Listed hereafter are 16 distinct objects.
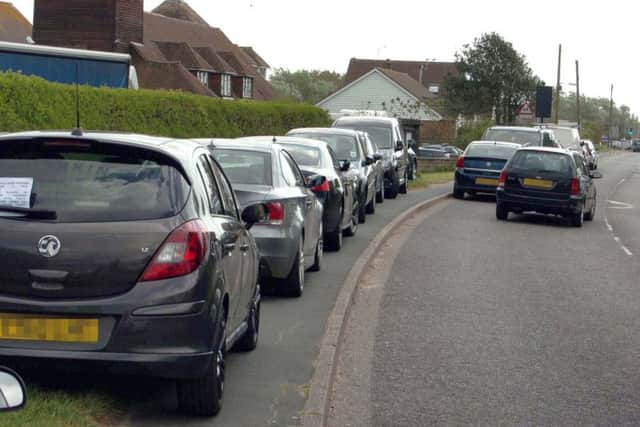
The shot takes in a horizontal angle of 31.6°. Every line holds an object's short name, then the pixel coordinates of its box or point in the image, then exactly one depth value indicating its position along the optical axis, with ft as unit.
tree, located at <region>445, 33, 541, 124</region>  255.29
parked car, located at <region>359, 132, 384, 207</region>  71.15
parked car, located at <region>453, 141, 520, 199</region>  96.22
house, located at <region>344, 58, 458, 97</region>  373.13
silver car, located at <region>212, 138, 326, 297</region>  35.86
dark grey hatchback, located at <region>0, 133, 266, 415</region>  19.40
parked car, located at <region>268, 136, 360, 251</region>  49.16
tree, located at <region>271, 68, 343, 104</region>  413.18
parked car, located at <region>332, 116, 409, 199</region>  89.10
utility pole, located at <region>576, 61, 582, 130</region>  321.93
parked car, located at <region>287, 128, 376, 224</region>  64.34
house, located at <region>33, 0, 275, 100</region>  178.91
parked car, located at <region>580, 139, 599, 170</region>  183.21
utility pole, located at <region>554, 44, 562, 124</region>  268.54
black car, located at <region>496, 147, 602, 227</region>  75.77
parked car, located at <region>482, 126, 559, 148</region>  110.52
